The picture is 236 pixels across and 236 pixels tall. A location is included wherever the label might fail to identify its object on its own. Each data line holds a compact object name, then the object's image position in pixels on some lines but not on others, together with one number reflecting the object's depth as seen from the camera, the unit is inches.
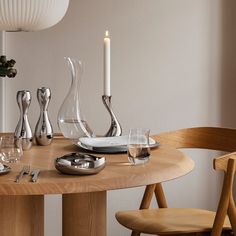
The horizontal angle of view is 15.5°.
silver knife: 94.9
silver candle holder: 122.1
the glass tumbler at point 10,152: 107.0
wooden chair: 110.5
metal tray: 111.2
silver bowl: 96.9
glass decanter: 119.2
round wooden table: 93.9
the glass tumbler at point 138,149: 103.7
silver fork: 95.3
